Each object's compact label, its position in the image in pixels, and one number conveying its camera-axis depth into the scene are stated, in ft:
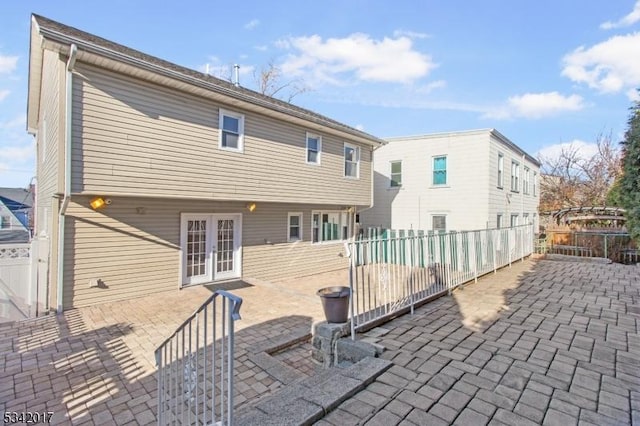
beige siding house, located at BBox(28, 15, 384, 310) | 20.31
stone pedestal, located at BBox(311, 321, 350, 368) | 13.08
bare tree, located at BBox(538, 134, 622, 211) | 69.41
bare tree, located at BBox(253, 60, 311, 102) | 68.96
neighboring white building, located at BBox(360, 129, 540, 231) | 43.16
